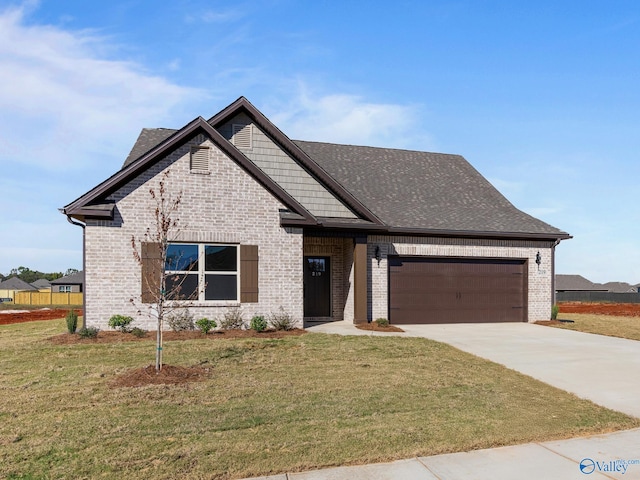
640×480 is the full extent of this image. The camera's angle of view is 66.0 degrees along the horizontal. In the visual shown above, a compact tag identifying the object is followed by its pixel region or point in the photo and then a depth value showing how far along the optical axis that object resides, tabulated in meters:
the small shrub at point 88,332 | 12.25
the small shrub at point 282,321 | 13.75
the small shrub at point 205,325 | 12.99
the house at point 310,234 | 13.08
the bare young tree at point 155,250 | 12.97
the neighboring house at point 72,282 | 53.22
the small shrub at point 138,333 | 12.54
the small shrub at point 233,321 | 13.46
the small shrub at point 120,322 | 12.82
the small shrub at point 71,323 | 12.80
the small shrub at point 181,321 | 13.12
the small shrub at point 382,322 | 15.36
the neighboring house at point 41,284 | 93.15
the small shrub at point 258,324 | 13.41
